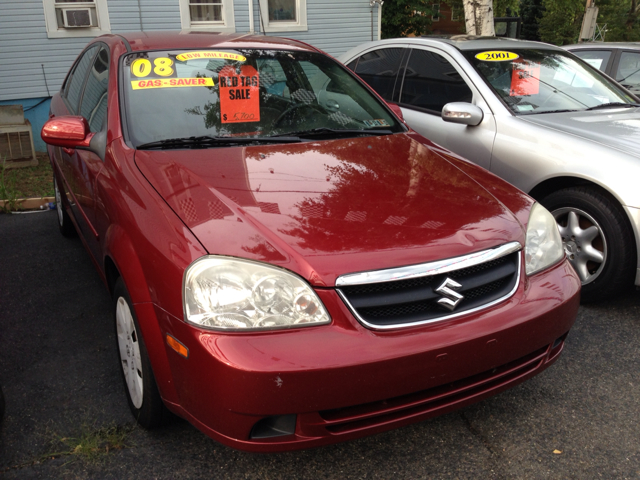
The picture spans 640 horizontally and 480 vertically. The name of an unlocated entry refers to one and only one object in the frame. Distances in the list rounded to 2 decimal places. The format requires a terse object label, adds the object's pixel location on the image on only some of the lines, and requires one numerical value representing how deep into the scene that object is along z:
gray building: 9.62
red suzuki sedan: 1.92
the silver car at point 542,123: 3.42
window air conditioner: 9.89
